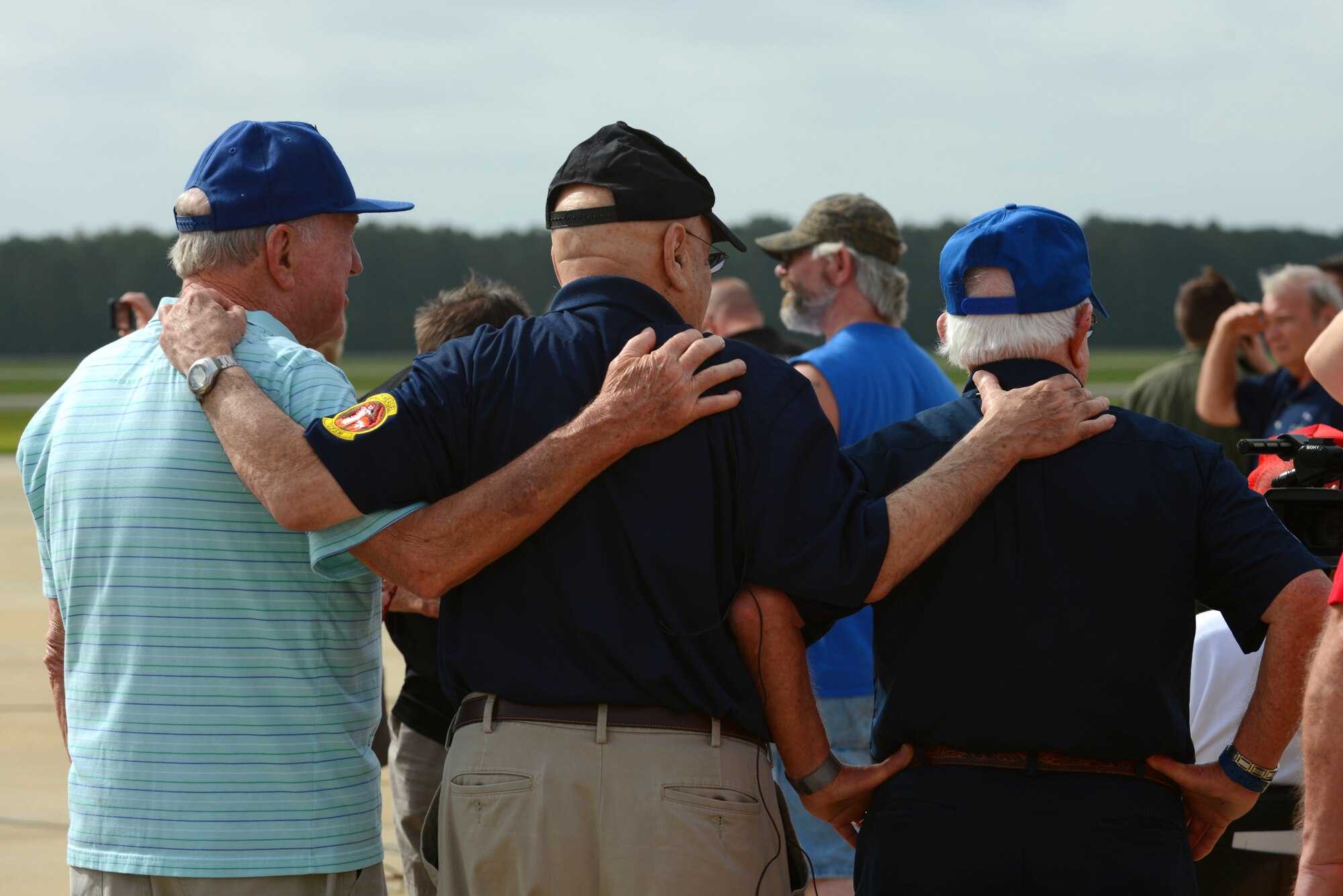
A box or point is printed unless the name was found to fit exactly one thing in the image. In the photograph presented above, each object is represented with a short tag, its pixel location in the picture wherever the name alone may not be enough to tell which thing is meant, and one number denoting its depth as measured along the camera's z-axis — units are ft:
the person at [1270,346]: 45.50
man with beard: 26.30
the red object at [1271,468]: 21.97
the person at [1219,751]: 21.07
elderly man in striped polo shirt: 14.84
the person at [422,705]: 24.14
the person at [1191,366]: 48.98
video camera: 18.42
